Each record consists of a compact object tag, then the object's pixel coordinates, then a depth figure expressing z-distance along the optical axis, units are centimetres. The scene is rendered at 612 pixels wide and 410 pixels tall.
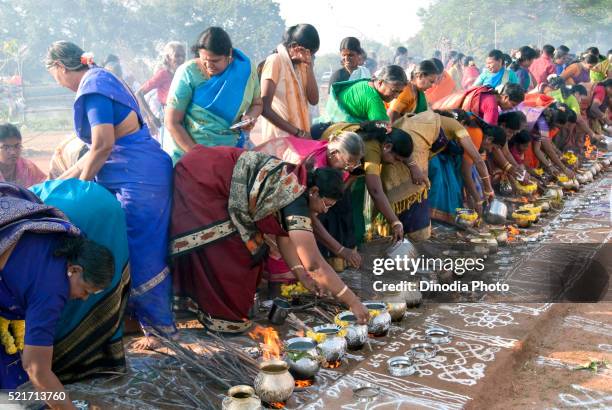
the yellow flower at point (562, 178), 905
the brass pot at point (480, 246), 605
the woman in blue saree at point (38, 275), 271
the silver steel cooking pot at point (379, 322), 404
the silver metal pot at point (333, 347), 362
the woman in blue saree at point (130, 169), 378
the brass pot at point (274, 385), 314
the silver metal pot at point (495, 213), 689
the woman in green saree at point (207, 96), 461
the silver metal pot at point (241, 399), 292
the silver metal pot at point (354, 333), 384
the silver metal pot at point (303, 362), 342
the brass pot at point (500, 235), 632
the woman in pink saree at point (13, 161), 539
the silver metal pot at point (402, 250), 523
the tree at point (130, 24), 2444
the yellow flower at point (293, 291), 468
